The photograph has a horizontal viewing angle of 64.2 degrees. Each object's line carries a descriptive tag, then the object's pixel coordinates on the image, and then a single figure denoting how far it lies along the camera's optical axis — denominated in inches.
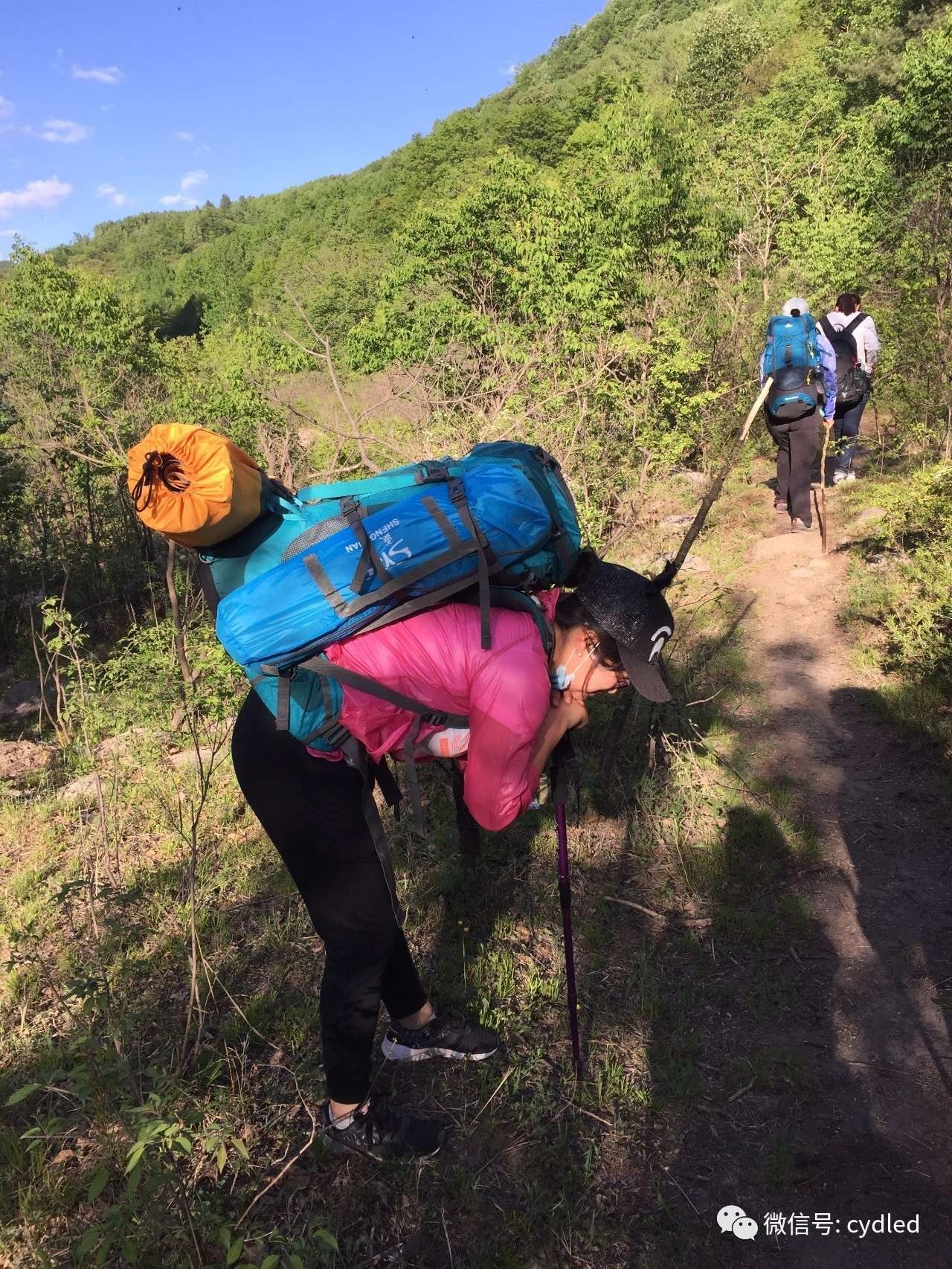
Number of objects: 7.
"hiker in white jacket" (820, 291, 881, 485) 297.6
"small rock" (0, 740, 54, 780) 215.9
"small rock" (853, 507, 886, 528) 265.3
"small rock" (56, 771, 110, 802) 183.9
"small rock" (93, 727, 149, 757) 211.8
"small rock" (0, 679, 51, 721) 340.2
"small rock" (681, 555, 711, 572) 284.4
